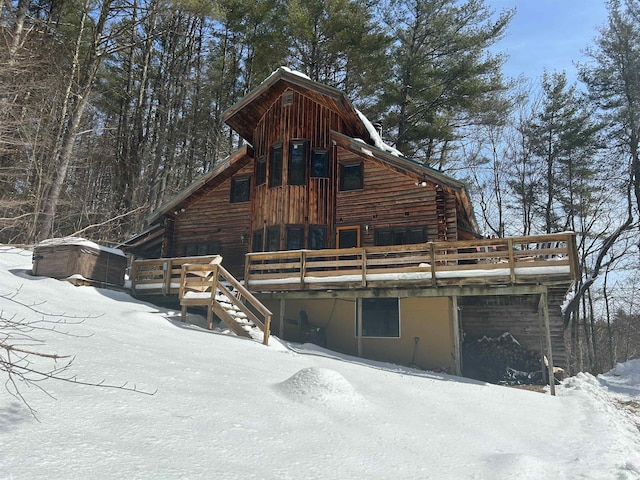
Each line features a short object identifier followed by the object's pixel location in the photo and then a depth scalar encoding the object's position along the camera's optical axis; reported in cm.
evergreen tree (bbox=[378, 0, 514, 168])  2569
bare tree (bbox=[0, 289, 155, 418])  490
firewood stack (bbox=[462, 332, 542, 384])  1641
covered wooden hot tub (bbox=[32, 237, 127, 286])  1464
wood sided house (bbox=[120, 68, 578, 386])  1318
